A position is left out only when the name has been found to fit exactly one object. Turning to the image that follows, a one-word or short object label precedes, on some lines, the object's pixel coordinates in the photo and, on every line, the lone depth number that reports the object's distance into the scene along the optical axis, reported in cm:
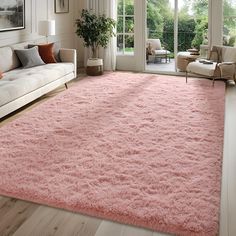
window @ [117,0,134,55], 812
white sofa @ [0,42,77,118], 470
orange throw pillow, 639
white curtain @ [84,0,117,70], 804
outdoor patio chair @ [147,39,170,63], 820
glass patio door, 769
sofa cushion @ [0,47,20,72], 558
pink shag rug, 268
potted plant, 756
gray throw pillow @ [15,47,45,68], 597
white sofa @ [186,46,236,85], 661
